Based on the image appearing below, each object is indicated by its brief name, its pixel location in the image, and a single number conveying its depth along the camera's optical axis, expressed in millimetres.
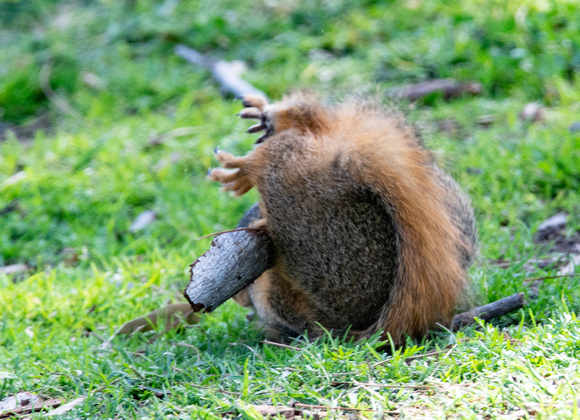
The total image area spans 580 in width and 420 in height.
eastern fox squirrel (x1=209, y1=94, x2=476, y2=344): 5816
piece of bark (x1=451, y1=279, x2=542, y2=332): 6285
